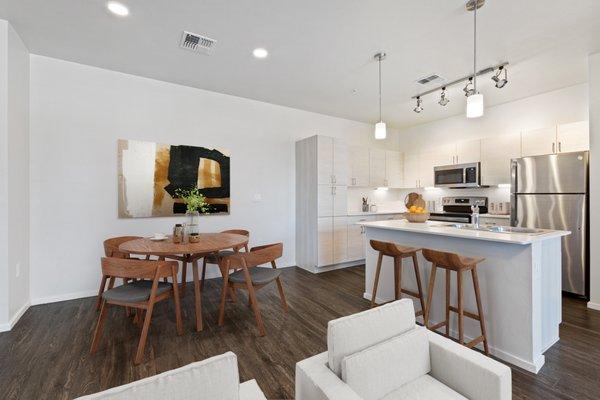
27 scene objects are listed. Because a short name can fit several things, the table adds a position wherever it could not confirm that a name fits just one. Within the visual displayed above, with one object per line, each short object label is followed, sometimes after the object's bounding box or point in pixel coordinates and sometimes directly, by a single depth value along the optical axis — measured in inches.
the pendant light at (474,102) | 90.3
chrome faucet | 111.6
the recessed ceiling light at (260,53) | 118.9
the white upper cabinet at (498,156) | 169.5
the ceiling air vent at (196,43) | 108.3
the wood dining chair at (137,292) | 84.7
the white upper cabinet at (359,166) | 205.8
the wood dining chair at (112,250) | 113.6
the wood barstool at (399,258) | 103.5
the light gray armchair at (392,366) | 44.7
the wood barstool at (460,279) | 83.1
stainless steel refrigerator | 133.2
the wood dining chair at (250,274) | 100.7
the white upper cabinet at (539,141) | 152.6
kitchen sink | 96.8
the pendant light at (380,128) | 123.7
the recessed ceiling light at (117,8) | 91.1
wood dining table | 96.3
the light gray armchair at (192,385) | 32.2
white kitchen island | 80.6
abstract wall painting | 140.5
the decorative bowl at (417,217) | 123.3
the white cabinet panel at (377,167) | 216.8
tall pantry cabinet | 177.8
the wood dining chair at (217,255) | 127.4
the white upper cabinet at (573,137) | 141.2
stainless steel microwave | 185.6
